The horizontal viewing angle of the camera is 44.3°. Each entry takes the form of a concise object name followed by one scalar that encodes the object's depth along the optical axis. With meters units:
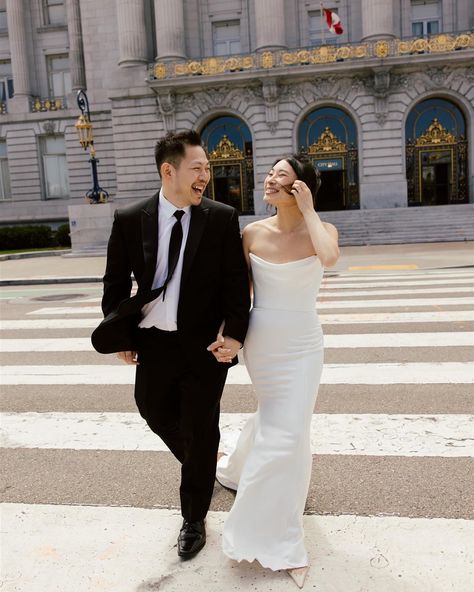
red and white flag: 29.56
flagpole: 33.44
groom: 3.05
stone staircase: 25.11
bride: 2.91
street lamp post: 26.57
